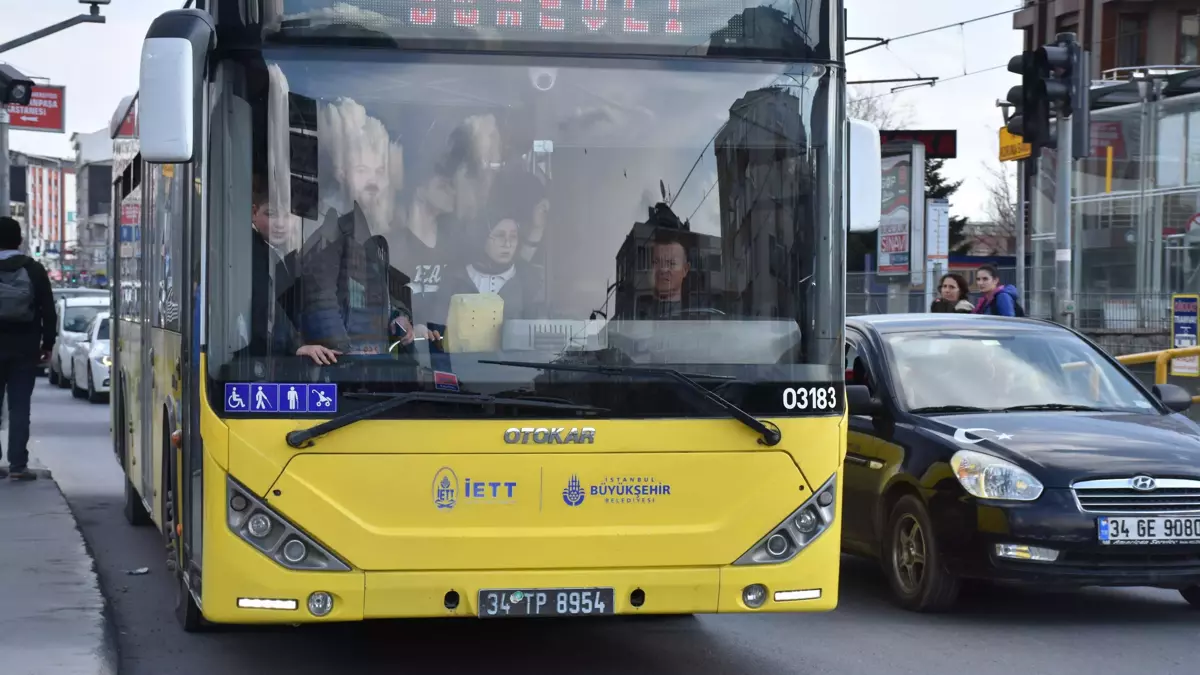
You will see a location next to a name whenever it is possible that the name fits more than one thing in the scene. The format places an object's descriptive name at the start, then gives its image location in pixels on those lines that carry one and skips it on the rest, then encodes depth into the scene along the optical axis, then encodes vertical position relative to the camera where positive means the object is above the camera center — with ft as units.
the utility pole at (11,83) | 55.72 +6.06
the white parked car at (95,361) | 90.33 -5.20
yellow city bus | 20.07 -0.46
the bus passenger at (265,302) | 20.06 -0.44
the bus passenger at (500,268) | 20.34 -0.03
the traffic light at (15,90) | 54.26 +5.83
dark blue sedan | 27.07 -3.12
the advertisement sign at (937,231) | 102.42 +2.23
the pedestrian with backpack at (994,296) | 52.70 -0.85
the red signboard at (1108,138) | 100.27 +7.61
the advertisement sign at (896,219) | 111.75 +3.30
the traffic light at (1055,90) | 46.37 +4.77
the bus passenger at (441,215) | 20.22 +0.58
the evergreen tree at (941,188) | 251.19 +11.68
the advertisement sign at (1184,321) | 56.49 -1.65
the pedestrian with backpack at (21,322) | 41.42 -1.43
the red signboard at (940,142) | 144.97 +10.56
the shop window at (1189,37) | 158.30 +21.23
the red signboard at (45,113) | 171.42 +15.39
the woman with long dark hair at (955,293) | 58.03 -0.83
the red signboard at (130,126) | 32.86 +2.70
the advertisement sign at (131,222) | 33.81 +0.83
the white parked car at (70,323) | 105.50 -3.76
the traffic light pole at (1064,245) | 49.88 +0.71
